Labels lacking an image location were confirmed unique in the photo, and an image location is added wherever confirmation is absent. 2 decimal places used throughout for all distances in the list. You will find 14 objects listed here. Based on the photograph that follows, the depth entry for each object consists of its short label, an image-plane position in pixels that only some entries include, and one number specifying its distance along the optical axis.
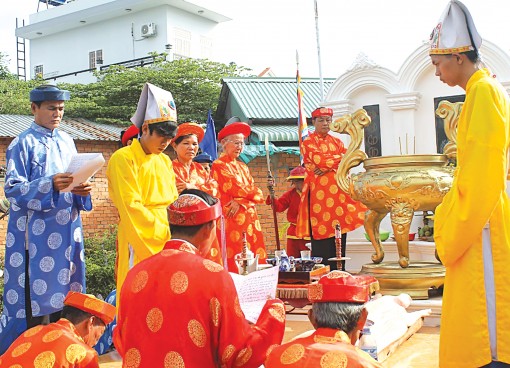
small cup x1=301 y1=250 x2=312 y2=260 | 6.48
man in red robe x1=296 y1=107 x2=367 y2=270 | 7.43
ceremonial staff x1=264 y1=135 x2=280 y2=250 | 7.81
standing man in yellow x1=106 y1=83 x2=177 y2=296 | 3.99
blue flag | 7.98
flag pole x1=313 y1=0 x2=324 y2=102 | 13.05
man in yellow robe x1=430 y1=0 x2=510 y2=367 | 2.29
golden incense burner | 5.43
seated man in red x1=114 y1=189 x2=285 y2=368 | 2.31
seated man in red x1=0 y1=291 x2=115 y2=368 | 2.92
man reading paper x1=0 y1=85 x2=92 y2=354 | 4.06
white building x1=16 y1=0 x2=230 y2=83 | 30.55
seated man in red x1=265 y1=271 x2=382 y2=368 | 2.13
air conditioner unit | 30.19
